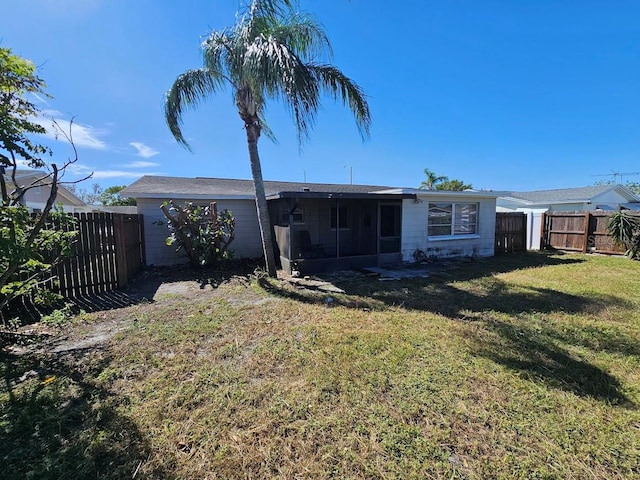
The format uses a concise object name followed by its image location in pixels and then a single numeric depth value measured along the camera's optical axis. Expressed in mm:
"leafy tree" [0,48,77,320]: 3051
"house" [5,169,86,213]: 10281
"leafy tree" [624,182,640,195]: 45281
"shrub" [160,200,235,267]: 8656
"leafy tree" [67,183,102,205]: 38812
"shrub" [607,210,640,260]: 10586
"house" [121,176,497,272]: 9344
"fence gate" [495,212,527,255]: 12430
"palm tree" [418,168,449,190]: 30156
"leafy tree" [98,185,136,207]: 35781
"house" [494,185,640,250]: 17859
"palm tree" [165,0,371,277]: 5426
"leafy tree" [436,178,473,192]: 36388
